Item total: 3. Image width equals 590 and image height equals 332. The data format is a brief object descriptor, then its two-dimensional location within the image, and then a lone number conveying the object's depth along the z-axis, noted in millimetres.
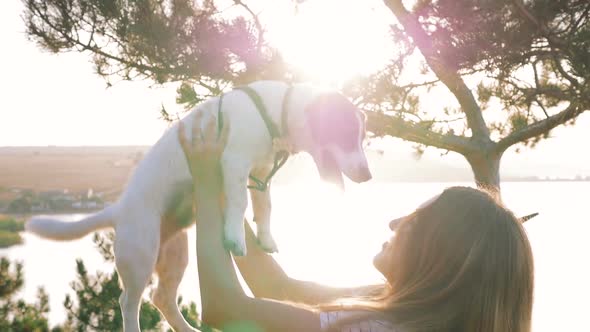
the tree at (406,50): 2787
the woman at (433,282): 1153
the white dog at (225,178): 1392
